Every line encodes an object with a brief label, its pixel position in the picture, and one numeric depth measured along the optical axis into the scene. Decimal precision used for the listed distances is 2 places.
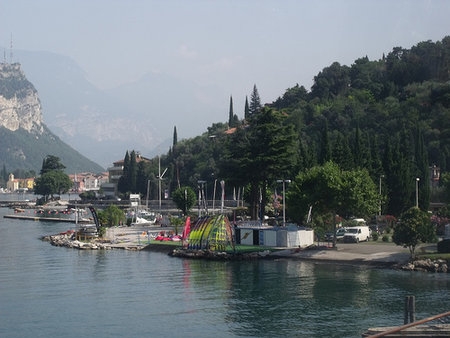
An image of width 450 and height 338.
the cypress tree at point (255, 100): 172.55
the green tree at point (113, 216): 114.06
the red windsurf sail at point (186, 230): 78.94
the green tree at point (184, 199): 117.06
